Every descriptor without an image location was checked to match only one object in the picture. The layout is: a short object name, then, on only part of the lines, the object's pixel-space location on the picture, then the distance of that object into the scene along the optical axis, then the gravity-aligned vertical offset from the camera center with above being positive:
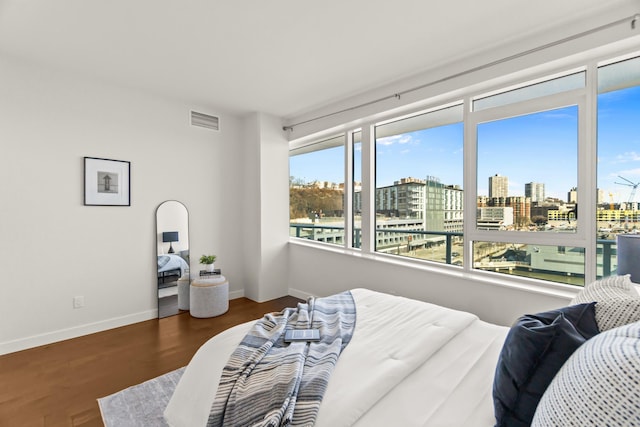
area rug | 1.85 -1.24
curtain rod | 1.94 +1.19
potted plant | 3.86 -0.62
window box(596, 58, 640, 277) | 2.15 +0.40
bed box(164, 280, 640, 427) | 0.96 -0.69
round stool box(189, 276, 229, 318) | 3.59 -1.01
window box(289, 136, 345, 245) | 4.17 +0.28
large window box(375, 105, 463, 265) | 3.08 +0.27
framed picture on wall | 3.17 +0.32
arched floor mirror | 3.68 -0.49
